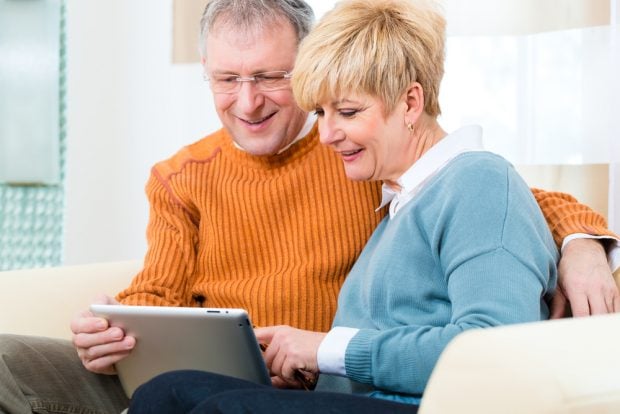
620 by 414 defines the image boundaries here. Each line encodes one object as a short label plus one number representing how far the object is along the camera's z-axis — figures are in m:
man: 2.31
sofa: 1.53
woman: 1.85
